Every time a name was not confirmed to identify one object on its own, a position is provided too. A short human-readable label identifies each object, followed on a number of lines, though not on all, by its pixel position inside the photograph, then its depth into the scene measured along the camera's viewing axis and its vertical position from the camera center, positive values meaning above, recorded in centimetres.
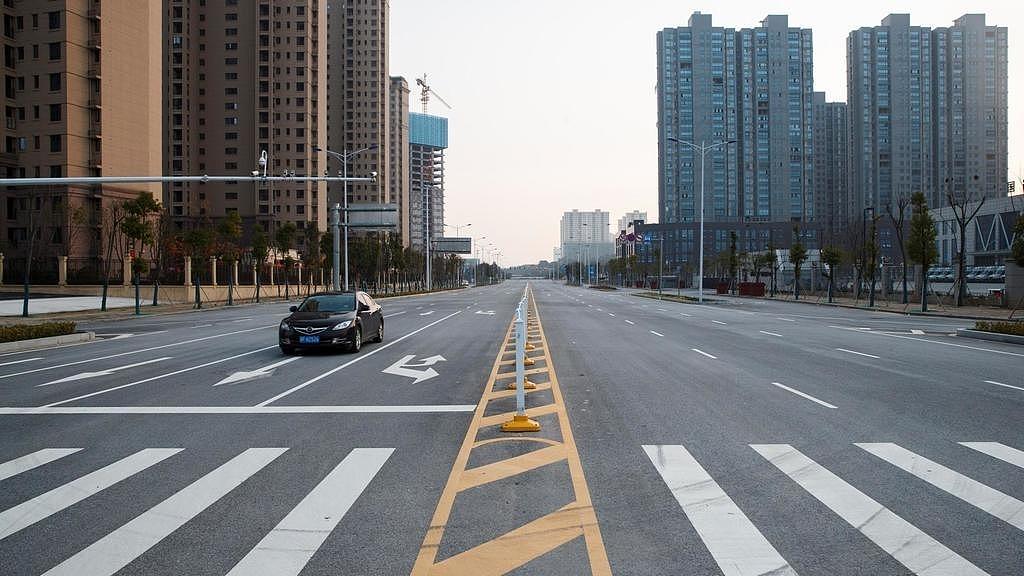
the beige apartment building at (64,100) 6856 +1615
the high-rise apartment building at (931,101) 13200 +3120
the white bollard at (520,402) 882 -154
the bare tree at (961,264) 4329 +64
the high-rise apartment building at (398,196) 19425 +2073
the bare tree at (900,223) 5019 +354
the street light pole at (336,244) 4696 +186
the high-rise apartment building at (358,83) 17138 +4375
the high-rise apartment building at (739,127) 14525 +2907
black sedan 1758 -117
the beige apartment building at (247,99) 11819 +2781
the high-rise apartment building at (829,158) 16150 +2552
